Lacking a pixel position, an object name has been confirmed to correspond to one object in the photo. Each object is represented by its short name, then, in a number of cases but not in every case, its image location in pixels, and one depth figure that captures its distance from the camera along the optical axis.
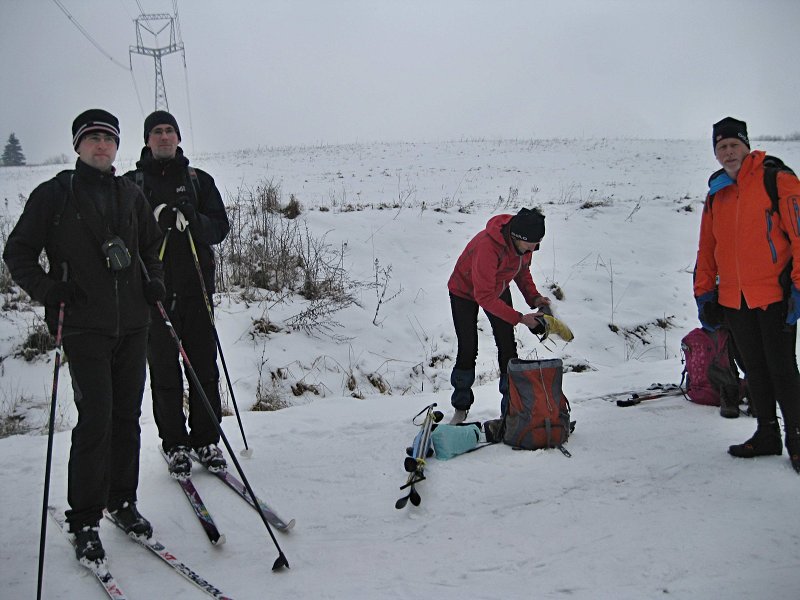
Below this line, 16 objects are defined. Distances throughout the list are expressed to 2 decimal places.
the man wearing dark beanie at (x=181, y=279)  3.71
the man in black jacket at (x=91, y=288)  2.80
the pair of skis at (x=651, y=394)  4.95
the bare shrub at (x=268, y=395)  5.55
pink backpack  4.66
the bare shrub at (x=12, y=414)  4.92
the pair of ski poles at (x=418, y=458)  3.54
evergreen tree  40.69
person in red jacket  4.22
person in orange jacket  3.42
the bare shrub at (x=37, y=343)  5.96
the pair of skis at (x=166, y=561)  2.71
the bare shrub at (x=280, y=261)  7.73
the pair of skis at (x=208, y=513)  3.21
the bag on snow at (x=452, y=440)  4.09
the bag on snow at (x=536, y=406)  4.10
